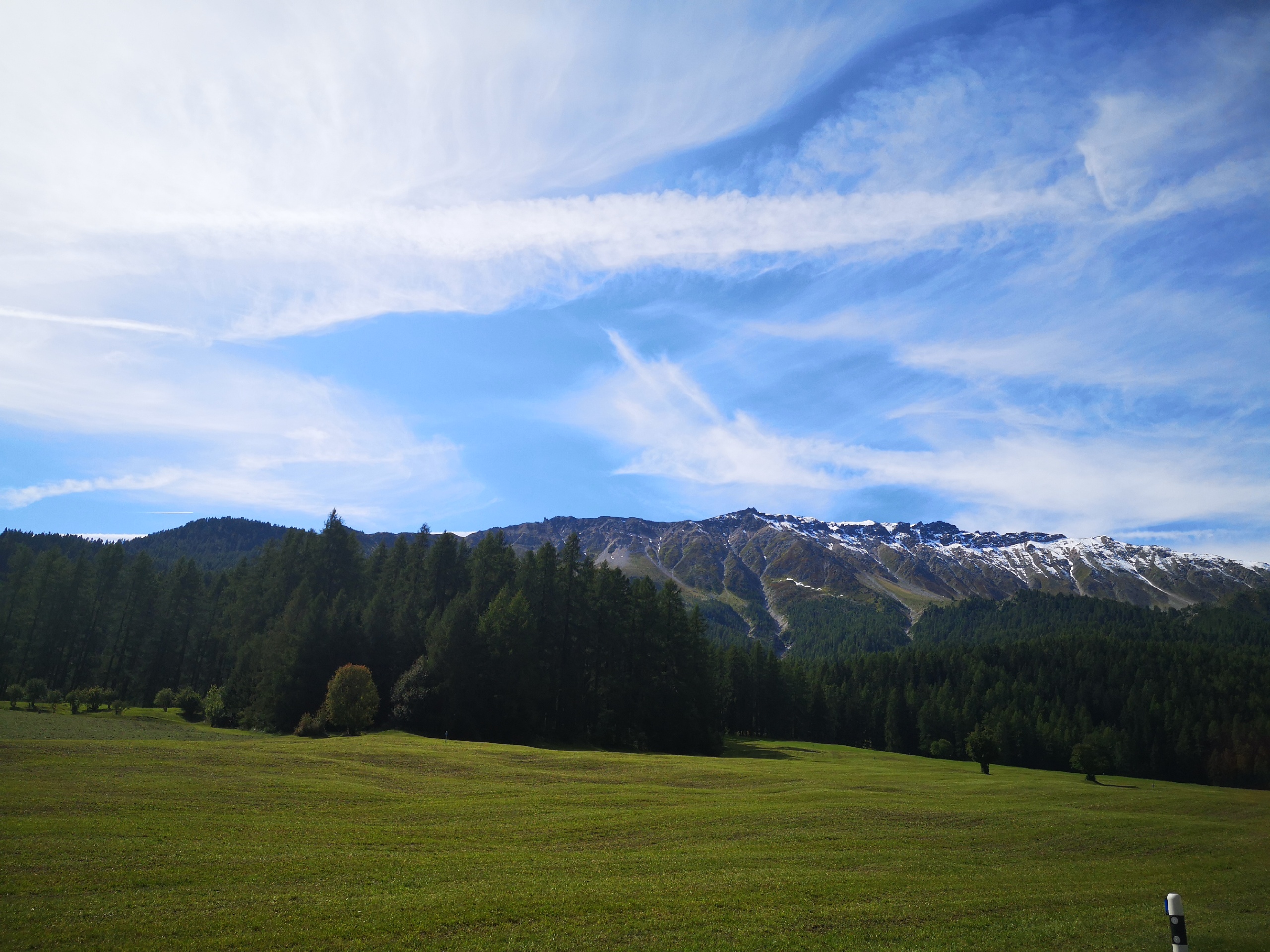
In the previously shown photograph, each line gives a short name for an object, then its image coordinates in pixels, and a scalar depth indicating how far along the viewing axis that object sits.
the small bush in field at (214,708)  70.44
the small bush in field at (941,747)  123.00
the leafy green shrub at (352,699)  60.78
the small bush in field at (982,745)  74.00
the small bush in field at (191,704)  75.44
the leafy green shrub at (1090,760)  70.06
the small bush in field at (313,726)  62.25
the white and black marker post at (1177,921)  10.58
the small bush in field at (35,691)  68.75
